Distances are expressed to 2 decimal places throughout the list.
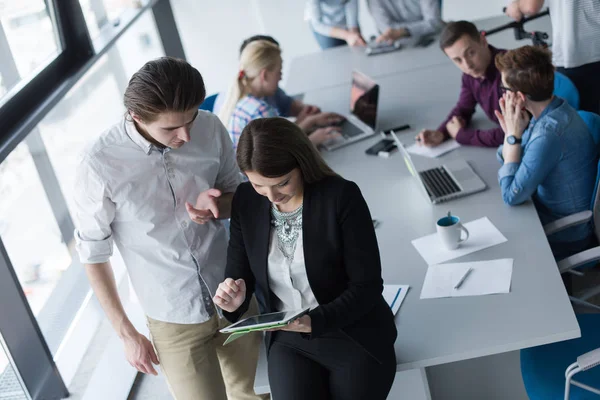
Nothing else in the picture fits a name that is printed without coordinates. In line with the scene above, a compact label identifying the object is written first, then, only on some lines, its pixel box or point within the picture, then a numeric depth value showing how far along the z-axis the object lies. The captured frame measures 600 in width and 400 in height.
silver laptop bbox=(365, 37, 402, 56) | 4.69
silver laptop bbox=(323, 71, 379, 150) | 3.54
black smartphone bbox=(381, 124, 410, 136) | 3.55
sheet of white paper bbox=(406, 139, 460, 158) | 3.25
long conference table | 2.01
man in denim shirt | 2.61
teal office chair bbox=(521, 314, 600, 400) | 2.04
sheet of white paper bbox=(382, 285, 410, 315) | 2.25
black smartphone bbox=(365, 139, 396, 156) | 3.38
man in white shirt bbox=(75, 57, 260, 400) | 1.91
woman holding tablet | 1.96
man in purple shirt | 3.21
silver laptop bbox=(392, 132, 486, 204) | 2.83
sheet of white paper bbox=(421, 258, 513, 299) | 2.23
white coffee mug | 2.44
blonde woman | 3.25
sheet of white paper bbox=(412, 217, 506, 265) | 2.46
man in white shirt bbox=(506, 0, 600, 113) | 3.35
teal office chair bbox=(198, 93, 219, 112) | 3.82
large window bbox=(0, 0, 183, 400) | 2.76
